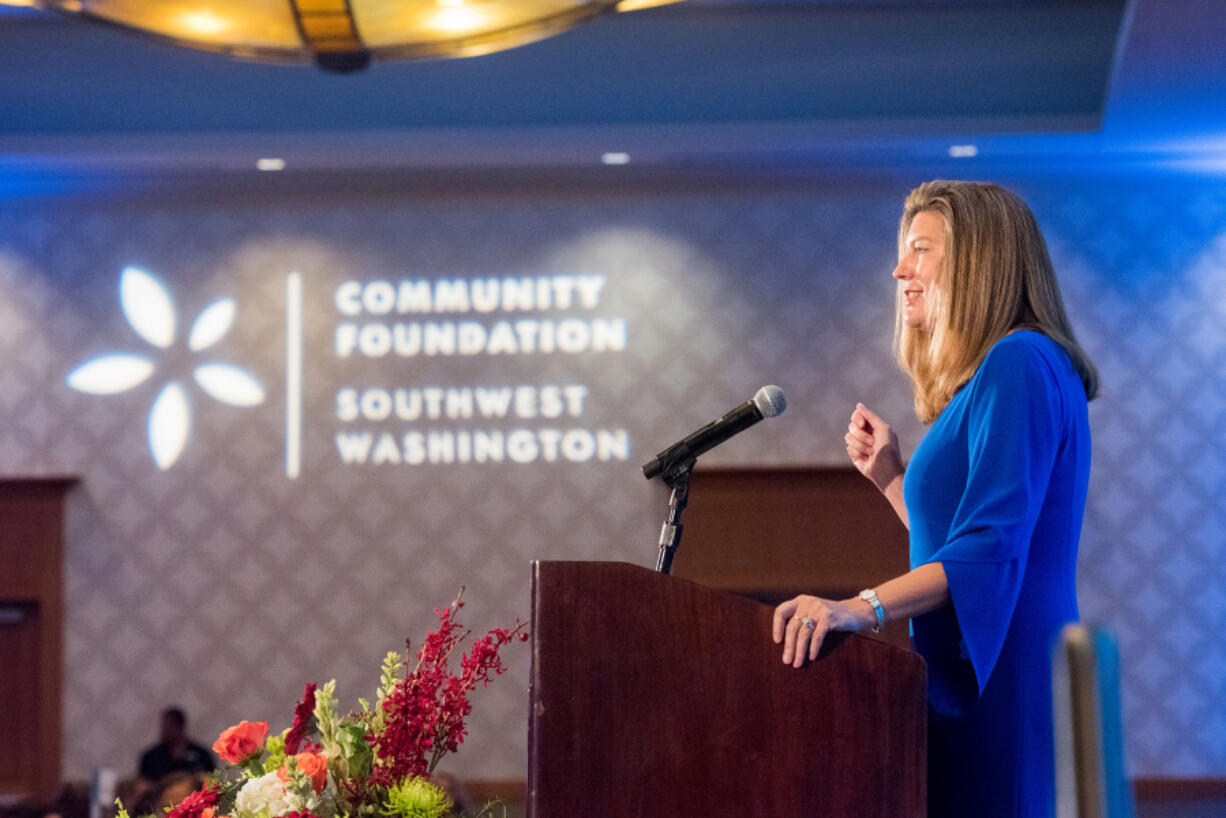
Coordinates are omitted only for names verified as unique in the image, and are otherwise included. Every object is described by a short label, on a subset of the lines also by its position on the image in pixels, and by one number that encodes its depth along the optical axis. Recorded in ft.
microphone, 22.04
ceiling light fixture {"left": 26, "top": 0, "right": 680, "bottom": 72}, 25.90
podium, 21.03
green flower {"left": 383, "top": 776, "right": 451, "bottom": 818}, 20.82
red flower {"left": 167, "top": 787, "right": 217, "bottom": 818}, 20.92
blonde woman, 21.74
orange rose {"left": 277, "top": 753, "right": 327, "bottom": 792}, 20.95
